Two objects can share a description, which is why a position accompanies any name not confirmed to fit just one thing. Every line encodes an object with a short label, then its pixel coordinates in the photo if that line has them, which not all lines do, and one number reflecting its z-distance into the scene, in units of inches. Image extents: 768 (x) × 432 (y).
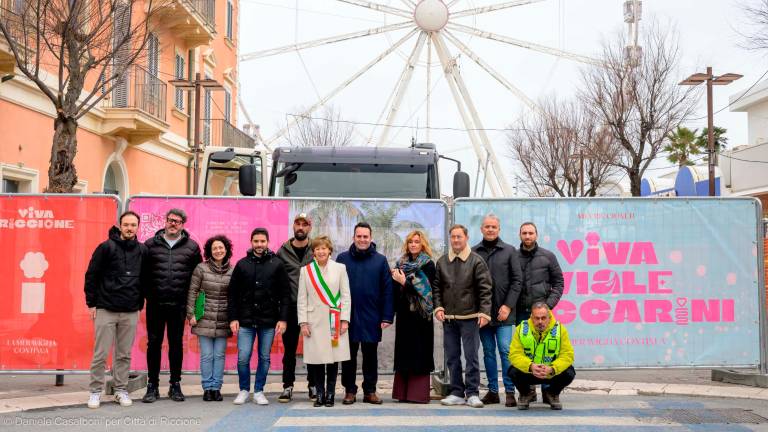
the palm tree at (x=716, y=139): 1888.5
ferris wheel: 1168.8
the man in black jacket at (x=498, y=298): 350.0
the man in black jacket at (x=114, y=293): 345.7
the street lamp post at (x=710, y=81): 930.1
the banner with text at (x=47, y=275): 380.8
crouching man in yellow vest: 332.5
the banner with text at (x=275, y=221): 386.6
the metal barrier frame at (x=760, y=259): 396.8
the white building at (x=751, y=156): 1266.1
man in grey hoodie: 356.8
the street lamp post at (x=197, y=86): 935.0
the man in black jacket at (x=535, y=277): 353.4
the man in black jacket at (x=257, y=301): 348.2
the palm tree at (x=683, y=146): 1844.2
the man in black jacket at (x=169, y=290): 352.5
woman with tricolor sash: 342.3
